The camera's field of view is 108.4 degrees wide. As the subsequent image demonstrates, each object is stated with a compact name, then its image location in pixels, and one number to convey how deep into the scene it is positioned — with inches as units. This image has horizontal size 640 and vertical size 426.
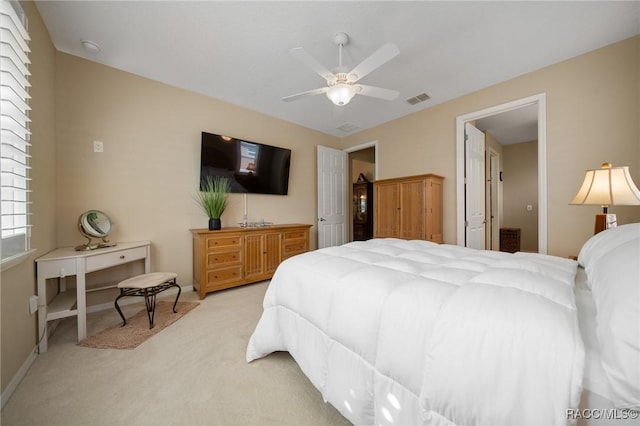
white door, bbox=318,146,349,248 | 181.3
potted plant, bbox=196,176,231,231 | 120.0
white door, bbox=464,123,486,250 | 130.2
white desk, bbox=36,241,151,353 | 69.2
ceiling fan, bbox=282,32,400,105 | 69.4
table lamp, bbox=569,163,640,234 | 68.4
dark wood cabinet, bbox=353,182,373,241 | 239.0
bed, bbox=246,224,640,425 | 24.9
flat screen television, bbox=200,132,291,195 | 127.0
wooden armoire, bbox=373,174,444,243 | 127.6
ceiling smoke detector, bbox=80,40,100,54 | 87.8
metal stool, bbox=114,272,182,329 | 82.2
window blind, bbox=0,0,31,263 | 50.0
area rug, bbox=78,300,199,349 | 73.0
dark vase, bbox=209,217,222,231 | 119.4
